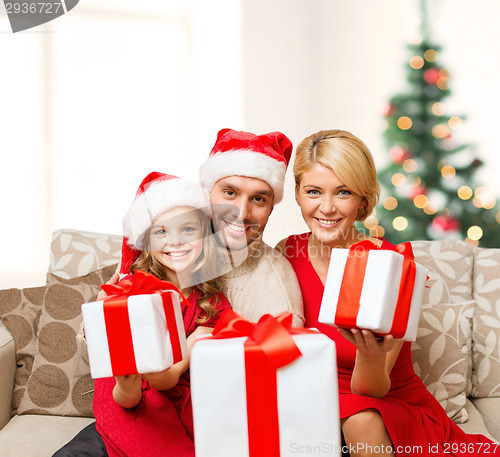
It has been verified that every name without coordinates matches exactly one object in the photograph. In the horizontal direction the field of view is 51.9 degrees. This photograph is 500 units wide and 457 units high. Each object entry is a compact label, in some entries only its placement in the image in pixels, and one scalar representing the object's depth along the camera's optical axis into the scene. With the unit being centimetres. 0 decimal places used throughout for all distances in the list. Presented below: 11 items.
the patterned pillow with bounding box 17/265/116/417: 167
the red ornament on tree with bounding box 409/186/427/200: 324
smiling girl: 123
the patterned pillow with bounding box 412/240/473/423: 176
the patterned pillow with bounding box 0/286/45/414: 175
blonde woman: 117
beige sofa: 166
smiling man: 138
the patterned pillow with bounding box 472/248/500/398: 178
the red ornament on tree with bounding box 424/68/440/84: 323
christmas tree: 322
